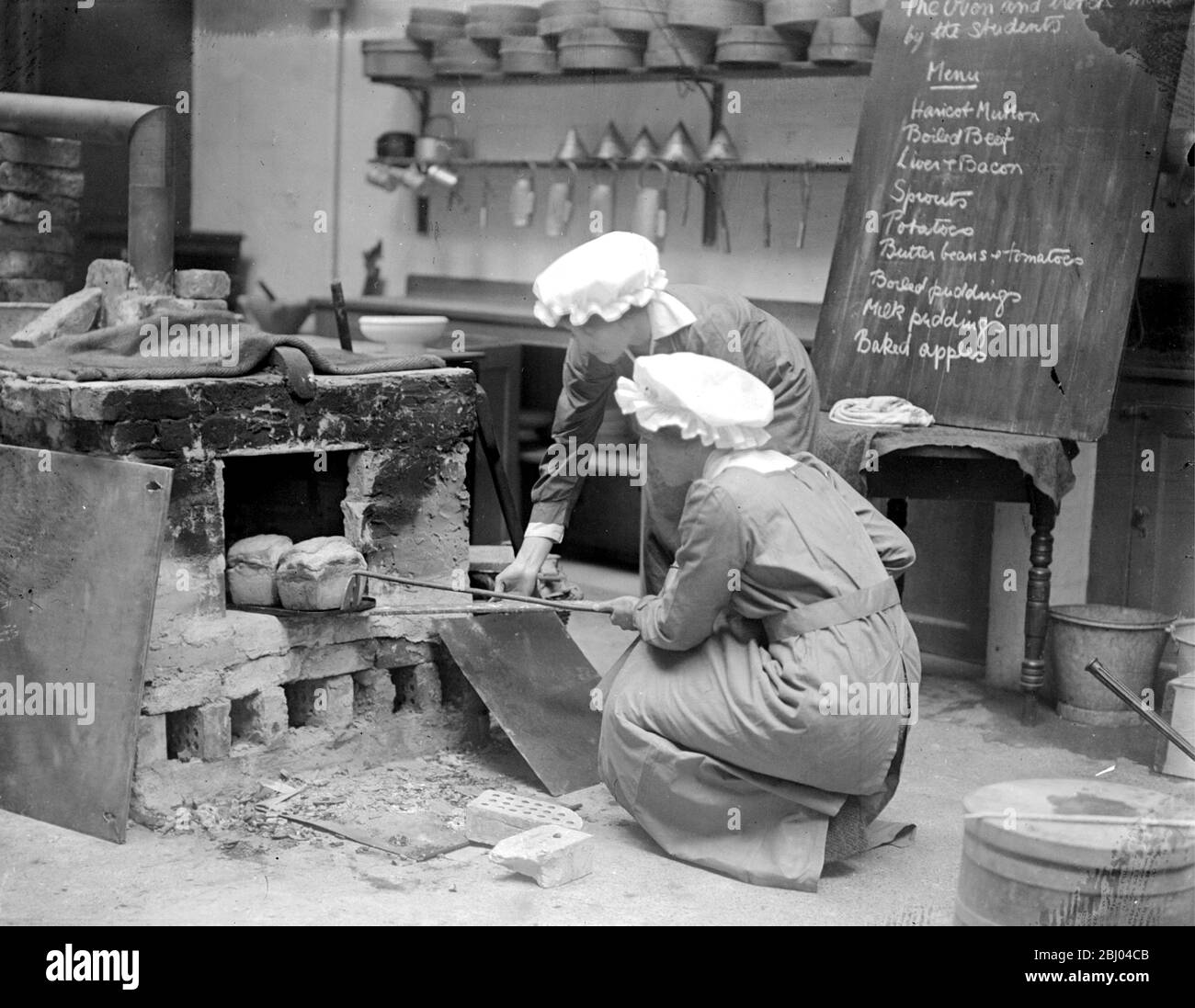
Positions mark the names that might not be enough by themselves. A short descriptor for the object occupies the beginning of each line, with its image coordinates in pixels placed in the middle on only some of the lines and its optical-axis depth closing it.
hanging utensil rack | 6.17
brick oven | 4.04
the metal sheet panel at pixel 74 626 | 3.85
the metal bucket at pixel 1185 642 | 4.62
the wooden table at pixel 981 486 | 4.84
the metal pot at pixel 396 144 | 7.78
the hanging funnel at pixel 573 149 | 7.09
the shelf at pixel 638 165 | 6.16
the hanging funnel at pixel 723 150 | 6.45
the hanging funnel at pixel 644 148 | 6.76
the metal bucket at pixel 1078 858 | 2.65
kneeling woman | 3.50
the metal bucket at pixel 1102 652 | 4.85
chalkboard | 4.76
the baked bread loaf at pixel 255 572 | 4.31
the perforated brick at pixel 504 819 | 3.85
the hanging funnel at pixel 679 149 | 6.60
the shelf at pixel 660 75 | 6.10
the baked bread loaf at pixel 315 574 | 4.25
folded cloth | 4.93
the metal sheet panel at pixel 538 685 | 4.35
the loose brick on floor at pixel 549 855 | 3.57
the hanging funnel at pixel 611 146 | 6.91
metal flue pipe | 5.14
